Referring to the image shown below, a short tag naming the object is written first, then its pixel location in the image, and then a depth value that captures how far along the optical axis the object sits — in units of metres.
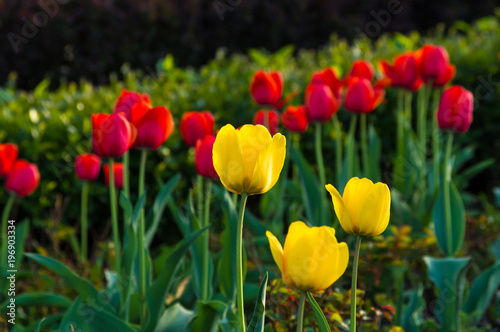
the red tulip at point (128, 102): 2.00
